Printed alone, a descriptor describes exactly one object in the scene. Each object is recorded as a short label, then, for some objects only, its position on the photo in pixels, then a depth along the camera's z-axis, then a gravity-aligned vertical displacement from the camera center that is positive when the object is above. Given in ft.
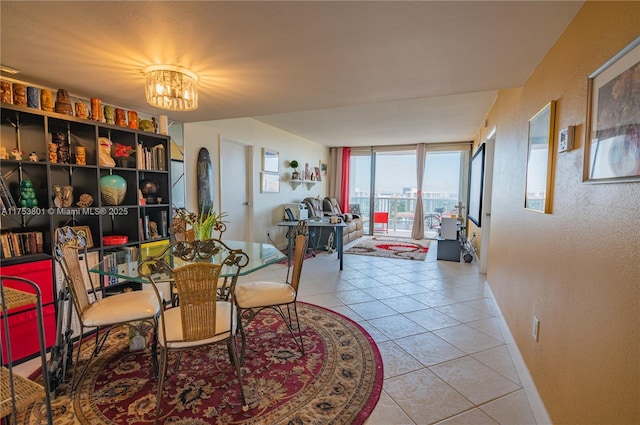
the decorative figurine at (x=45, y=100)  7.41 +2.31
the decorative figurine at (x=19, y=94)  6.90 +2.29
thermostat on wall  4.58 +0.99
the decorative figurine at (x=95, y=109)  8.43 +2.39
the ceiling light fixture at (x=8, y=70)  6.61 +2.78
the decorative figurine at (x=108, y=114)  8.84 +2.37
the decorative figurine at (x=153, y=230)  10.39 -1.28
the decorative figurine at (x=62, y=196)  7.87 -0.09
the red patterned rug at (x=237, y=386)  5.21 -3.87
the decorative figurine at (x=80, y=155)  8.28 +1.06
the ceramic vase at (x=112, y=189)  8.77 +0.14
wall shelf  21.19 +1.04
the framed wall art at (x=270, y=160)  17.62 +2.19
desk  15.12 -1.60
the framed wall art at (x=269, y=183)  17.61 +0.81
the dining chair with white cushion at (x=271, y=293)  6.95 -2.38
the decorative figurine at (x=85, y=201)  8.36 -0.23
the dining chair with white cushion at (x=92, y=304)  5.83 -2.37
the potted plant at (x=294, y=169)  20.29 +1.95
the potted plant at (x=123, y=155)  9.27 +1.23
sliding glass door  24.50 +1.06
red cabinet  6.70 -2.89
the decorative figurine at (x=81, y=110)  8.06 +2.27
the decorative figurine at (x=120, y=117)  9.12 +2.36
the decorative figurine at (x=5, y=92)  6.65 +2.25
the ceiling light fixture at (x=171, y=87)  6.58 +2.45
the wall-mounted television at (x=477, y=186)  14.98 +0.67
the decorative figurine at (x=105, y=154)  8.73 +1.18
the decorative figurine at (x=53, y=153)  7.69 +1.03
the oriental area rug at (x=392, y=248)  18.34 -3.46
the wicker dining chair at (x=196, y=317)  4.94 -2.23
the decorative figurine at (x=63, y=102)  7.69 +2.36
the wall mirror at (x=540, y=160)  5.49 +0.81
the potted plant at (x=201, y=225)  8.05 -0.83
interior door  15.06 +0.42
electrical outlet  5.74 -2.54
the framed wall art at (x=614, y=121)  3.09 +0.95
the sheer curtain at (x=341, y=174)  26.53 +2.03
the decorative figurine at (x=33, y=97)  7.12 +2.30
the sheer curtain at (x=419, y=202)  24.06 -0.36
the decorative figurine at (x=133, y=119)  9.50 +2.39
